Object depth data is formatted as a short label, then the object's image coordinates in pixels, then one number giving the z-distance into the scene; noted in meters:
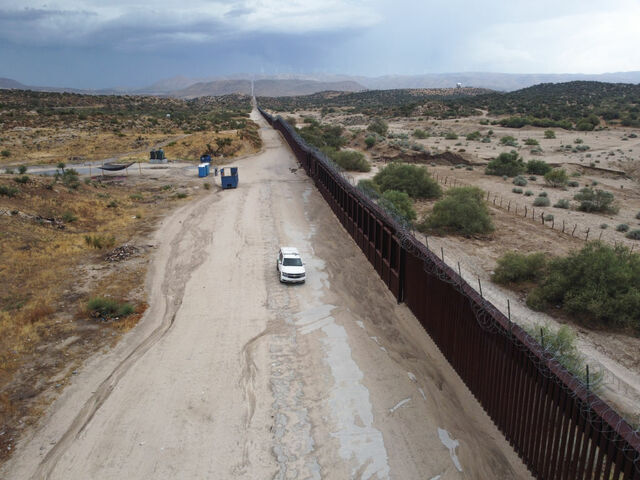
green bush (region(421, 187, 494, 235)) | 26.98
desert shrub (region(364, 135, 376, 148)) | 65.75
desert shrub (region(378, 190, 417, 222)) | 29.08
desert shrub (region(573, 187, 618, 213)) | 32.84
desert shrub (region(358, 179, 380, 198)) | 26.57
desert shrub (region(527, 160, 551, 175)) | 48.78
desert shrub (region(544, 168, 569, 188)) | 42.59
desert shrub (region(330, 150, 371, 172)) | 48.91
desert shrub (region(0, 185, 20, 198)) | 28.52
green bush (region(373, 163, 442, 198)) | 36.97
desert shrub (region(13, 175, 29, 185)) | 31.30
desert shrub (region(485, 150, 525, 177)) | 48.34
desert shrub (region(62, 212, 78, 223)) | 27.94
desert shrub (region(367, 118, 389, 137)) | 81.86
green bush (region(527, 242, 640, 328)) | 15.84
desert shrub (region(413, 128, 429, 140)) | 78.81
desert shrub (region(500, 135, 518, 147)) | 68.05
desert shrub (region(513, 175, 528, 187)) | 42.97
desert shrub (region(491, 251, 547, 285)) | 19.72
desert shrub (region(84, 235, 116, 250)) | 23.44
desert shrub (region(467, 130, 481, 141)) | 74.88
